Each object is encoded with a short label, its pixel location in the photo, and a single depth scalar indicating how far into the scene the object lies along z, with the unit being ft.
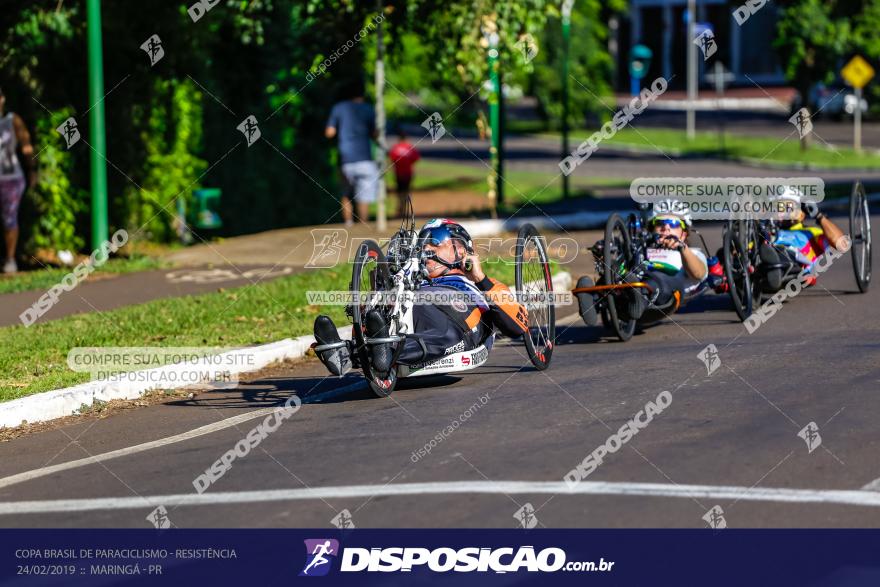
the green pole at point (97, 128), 53.47
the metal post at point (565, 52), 74.94
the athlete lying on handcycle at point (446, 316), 31.81
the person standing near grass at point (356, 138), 62.44
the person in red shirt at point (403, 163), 85.05
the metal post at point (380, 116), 60.80
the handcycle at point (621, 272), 38.42
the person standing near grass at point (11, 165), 53.36
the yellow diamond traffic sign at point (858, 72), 117.91
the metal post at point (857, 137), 135.85
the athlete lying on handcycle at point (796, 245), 43.19
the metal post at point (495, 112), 62.77
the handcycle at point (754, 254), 41.29
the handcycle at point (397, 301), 32.24
